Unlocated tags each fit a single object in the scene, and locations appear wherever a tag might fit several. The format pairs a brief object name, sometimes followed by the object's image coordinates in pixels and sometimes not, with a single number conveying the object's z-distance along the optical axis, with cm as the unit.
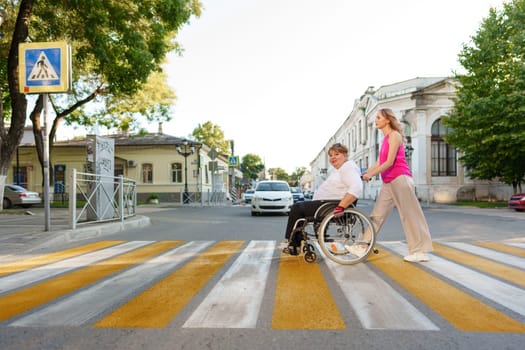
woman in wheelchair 489
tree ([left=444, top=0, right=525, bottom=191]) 2159
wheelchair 482
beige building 3462
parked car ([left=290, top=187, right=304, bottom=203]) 2809
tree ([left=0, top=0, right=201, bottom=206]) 1382
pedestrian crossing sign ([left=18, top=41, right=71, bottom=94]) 736
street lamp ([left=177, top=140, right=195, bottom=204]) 2689
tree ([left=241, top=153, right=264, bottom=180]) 10723
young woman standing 482
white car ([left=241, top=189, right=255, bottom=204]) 3173
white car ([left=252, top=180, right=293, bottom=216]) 1542
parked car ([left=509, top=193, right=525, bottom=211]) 1706
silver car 2191
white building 3117
